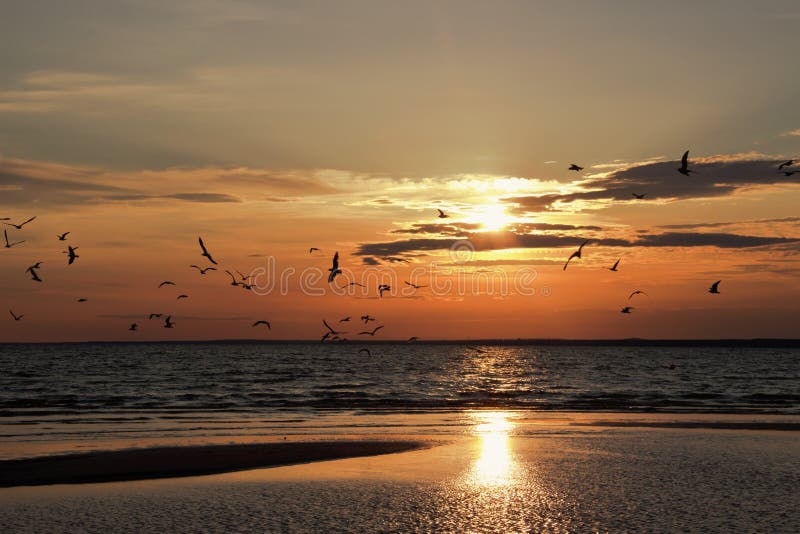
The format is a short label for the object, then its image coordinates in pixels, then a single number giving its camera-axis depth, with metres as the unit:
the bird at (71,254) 44.84
